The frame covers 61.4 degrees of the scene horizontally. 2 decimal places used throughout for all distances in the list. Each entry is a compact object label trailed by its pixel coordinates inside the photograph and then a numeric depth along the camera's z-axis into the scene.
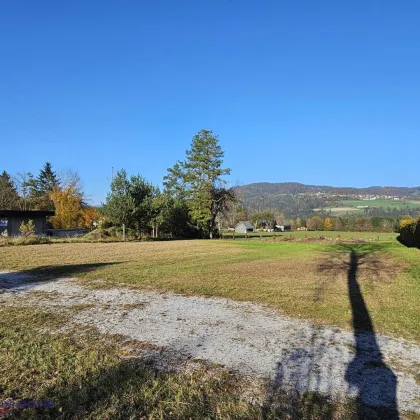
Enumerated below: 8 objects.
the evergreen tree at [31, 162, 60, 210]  44.12
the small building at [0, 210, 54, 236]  27.44
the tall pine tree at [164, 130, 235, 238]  39.66
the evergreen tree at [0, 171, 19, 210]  42.97
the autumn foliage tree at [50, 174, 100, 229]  40.72
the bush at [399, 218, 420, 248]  18.19
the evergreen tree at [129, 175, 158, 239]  32.05
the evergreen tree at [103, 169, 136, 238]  30.66
